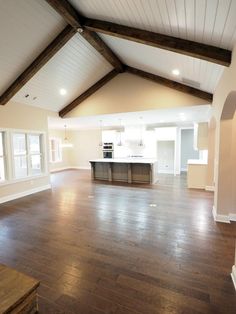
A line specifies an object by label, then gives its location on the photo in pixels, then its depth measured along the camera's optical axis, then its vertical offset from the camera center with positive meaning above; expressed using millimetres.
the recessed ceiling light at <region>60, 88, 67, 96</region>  5773 +1802
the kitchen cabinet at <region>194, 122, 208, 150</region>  6418 +283
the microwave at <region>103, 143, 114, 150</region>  9995 -45
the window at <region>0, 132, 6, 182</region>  5293 -367
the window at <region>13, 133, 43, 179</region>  5969 -213
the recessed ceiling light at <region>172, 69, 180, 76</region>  4336 +1797
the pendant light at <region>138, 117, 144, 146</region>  9363 +434
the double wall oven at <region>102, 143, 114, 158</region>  10008 -270
